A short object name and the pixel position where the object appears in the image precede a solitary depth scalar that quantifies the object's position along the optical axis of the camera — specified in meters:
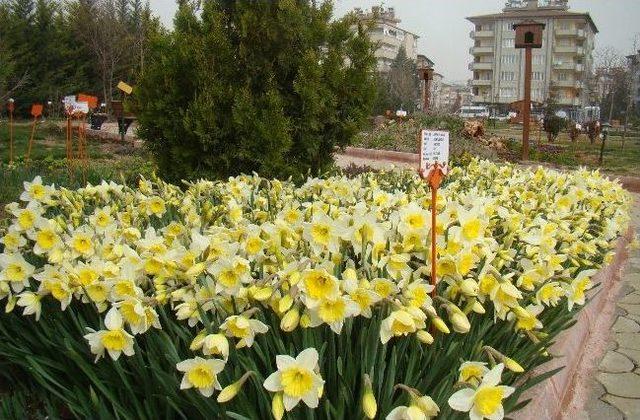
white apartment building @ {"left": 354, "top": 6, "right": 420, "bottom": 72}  94.19
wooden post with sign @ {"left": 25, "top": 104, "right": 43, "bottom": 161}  7.86
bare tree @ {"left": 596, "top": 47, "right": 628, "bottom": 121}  43.68
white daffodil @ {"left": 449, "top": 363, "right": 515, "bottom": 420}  1.54
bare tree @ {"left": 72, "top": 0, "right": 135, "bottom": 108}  26.17
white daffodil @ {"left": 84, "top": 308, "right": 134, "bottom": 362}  1.76
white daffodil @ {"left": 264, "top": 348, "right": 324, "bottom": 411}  1.52
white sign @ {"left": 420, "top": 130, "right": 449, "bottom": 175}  2.25
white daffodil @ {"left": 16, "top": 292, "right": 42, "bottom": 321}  2.04
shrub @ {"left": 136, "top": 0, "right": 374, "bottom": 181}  4.87
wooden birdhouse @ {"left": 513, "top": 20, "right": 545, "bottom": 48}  13.58
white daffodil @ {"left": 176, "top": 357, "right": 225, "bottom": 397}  1.61
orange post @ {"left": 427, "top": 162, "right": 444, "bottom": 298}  1.97
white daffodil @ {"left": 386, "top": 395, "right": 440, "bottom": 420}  1.48
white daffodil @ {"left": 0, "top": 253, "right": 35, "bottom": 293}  2.16
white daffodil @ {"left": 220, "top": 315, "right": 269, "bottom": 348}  1.67
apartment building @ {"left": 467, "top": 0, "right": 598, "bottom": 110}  88.00
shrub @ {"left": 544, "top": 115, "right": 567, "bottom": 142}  18.97
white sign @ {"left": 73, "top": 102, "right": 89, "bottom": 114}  6.63
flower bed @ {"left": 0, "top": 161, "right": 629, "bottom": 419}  1.66
